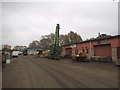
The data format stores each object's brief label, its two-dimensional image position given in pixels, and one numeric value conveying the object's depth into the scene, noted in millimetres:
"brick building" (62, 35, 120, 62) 15176
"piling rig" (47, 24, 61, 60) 21253
